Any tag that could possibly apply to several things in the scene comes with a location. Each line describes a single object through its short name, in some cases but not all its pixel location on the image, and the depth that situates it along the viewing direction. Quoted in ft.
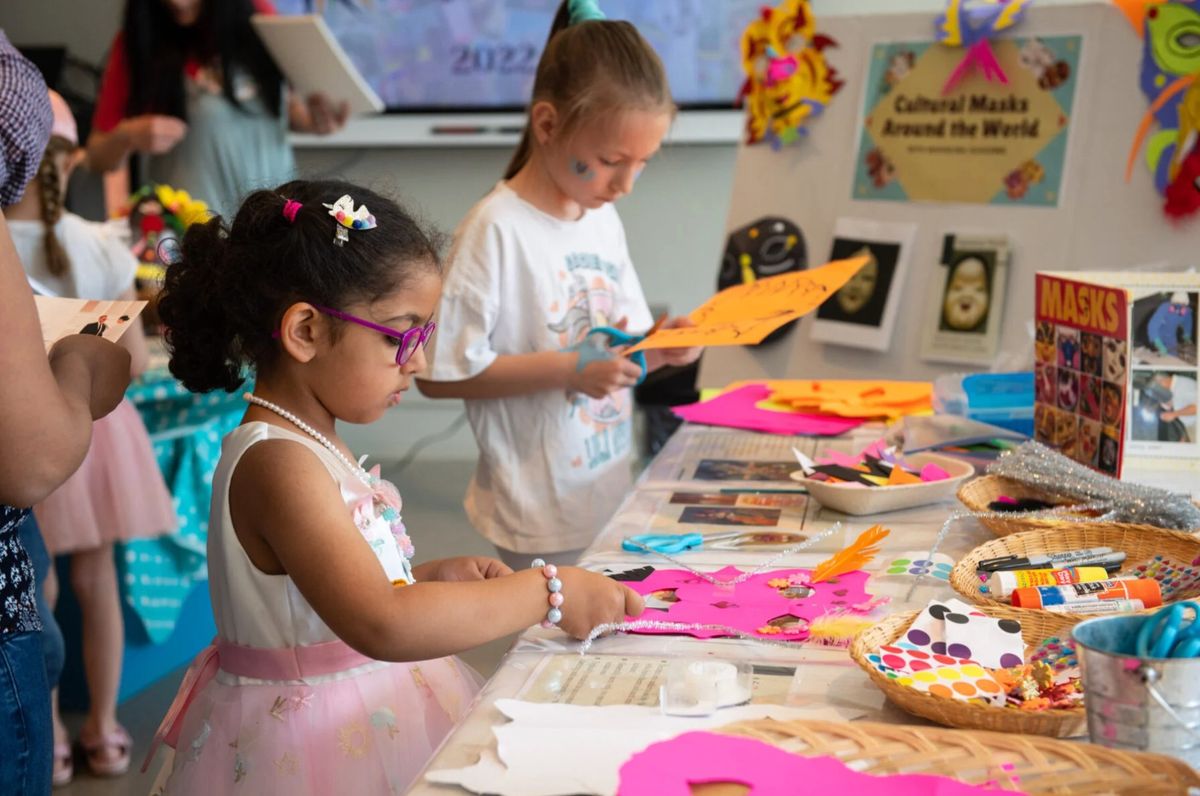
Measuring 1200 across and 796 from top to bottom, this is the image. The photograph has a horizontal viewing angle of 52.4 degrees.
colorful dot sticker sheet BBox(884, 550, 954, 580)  3.88
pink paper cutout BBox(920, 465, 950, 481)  4.81
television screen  14.93
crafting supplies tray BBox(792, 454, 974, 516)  4.56
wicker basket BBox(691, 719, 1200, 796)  2.21
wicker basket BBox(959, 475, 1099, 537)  4.07
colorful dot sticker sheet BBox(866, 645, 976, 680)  2.89
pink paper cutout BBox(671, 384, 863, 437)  6.19
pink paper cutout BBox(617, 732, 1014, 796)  2.31
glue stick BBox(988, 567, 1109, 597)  3.38
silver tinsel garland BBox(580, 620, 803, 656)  3.38
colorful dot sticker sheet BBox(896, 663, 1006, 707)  2.79
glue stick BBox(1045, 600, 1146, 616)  3.26
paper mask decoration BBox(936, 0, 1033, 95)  7.23
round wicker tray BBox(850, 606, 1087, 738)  2.60
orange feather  3.83
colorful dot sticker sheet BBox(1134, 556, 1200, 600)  3.45
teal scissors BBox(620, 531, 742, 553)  4.17
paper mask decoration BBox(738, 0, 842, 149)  7.88
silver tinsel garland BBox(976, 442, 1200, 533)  3.94
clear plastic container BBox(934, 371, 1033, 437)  5.84
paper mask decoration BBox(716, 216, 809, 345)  7.97
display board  6.97
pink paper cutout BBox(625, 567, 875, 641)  3.50
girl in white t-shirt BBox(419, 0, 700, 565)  5.60
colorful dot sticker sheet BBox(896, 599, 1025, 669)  3.00
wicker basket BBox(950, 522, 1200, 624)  3.55
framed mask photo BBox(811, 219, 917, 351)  7.60
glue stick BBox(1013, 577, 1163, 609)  3.29
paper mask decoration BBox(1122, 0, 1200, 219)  6.67
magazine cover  4.57
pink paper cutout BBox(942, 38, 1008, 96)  7.29
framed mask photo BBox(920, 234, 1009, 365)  7.29
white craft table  2.91
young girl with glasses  3.32
